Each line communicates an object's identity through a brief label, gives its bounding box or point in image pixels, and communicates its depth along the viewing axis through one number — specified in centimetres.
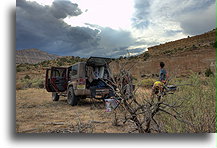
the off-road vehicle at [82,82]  570
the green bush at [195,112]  256
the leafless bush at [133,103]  214
